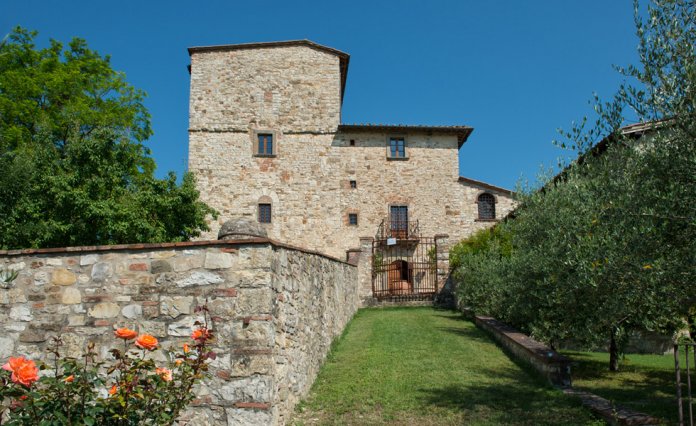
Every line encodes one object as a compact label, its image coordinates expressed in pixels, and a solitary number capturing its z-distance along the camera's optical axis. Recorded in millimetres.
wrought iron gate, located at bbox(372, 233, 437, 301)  21062
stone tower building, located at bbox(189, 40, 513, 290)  22047
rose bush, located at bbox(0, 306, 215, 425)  2875
